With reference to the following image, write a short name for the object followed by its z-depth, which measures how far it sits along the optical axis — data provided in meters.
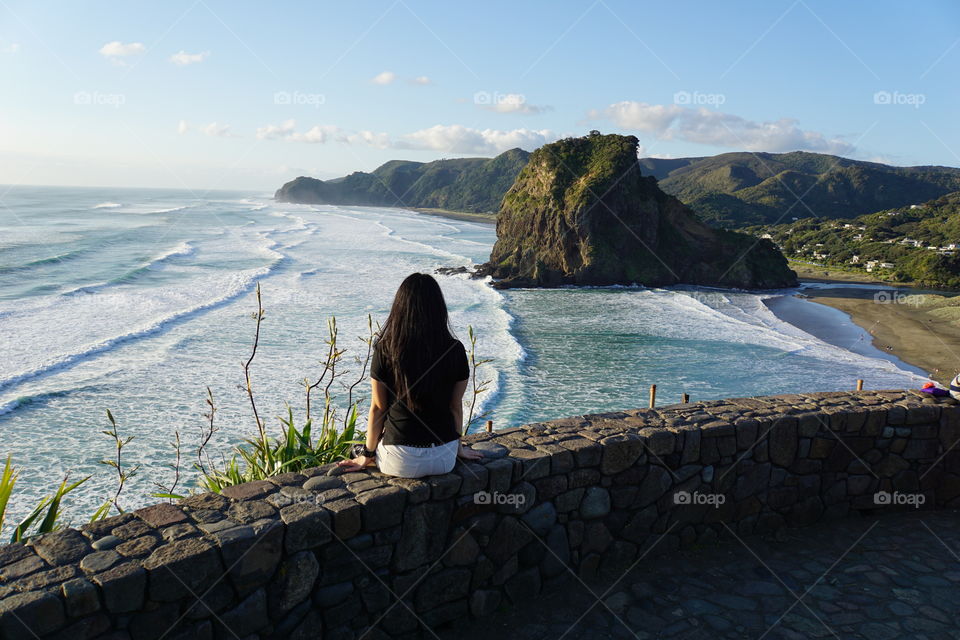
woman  3.38
